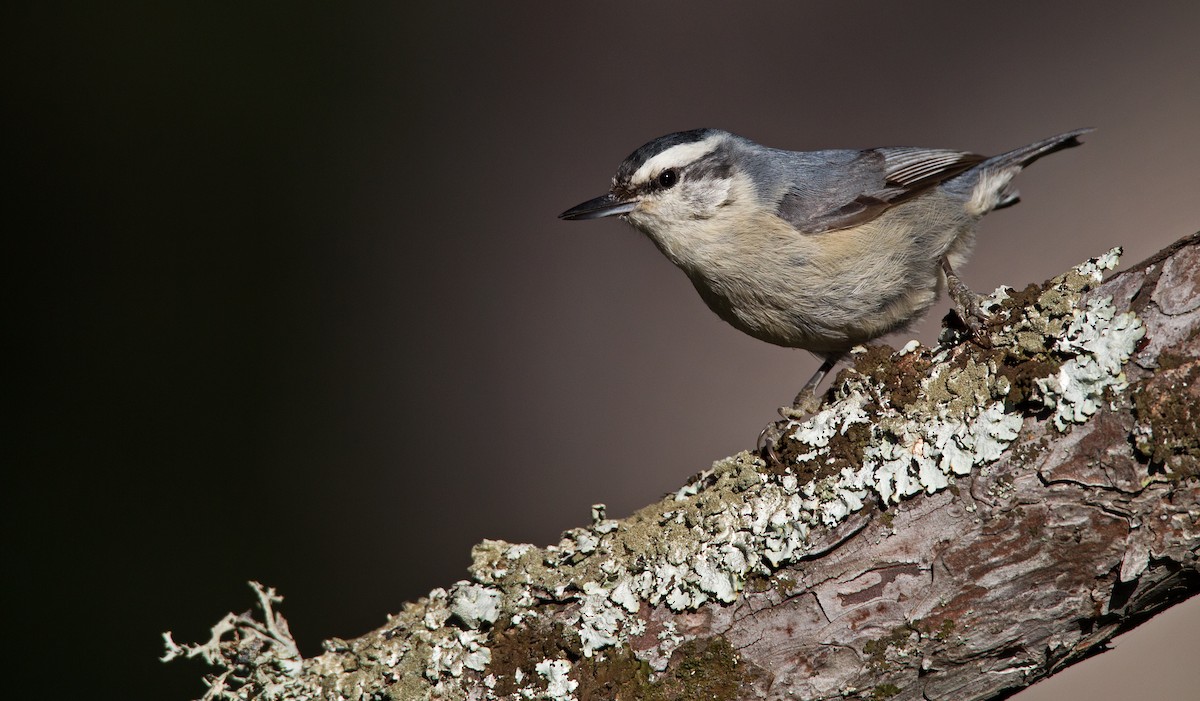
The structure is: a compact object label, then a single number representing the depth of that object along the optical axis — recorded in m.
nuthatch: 3.71
